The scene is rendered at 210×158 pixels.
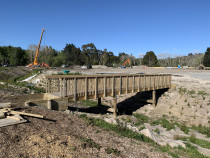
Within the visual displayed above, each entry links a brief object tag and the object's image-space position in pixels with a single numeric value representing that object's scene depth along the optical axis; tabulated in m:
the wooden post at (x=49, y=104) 8.75
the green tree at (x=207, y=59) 68.19
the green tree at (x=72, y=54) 83.37
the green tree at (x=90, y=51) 93.69
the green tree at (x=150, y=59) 87.50
